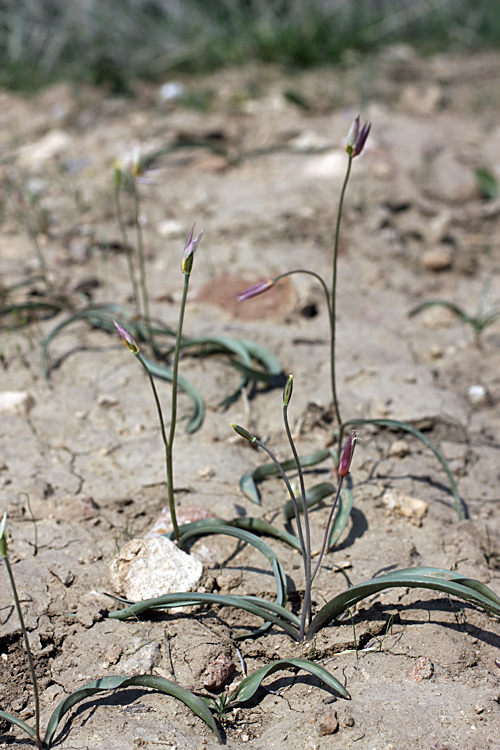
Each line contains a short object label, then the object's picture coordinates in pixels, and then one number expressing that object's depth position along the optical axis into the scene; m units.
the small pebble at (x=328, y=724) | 1.04
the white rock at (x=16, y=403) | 1.24
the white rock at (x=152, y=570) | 1.11
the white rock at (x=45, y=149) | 1.87
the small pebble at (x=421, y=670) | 1.07
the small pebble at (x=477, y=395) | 1.27
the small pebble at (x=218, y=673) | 1.07
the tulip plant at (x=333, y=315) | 1.10
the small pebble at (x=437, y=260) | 1.43
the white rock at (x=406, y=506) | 1.17
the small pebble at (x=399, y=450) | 1.22
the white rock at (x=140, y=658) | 1.07
